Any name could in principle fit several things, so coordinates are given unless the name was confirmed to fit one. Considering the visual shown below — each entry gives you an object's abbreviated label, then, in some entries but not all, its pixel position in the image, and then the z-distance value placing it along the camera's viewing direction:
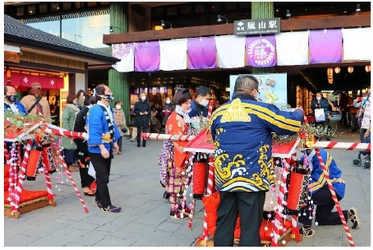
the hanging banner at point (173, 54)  15.01
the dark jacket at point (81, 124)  6.43
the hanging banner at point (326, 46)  13.19
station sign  13.70
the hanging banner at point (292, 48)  13.52
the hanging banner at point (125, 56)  15.77
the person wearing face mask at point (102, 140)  5.20
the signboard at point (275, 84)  12.55
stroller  8.69
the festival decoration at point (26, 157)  5.37
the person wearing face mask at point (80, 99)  8.53
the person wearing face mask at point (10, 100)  6.20
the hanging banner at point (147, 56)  15.42
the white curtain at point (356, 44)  12.90
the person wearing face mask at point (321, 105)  13.87
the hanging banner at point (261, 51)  13.74
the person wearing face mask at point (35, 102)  8.17
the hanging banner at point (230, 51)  14.18
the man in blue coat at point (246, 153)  3.23
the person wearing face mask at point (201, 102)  5.60
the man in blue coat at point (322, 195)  4.47
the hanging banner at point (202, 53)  14.56
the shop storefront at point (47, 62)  9.26
